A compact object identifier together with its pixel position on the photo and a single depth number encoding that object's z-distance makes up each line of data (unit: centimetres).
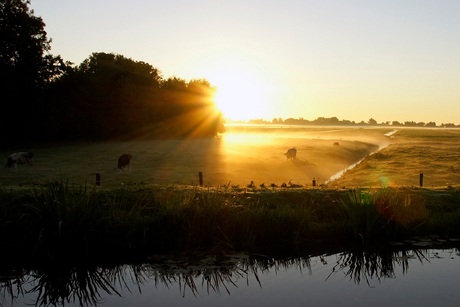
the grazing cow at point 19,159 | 3419
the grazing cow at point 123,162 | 3484
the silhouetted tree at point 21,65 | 4816
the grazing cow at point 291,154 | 5041
